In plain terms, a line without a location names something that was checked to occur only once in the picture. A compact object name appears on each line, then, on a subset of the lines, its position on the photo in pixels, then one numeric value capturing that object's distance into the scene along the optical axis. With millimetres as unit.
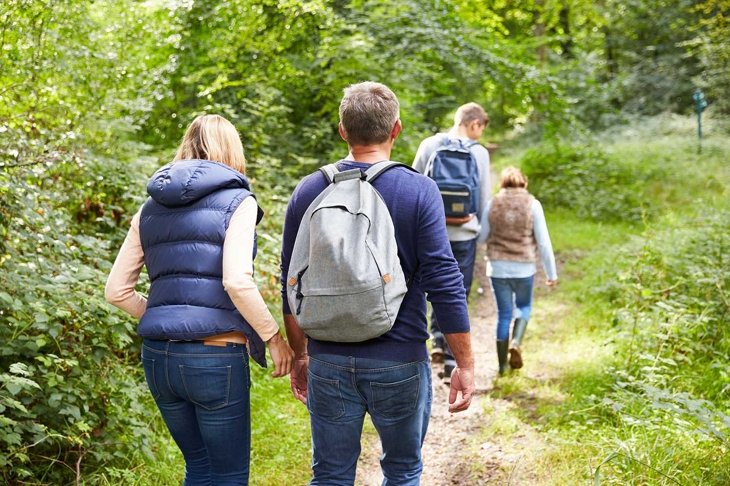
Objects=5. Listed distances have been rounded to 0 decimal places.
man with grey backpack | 2430
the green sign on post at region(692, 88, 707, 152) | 15082
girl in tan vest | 5688
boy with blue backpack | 5285
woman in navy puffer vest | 2674
